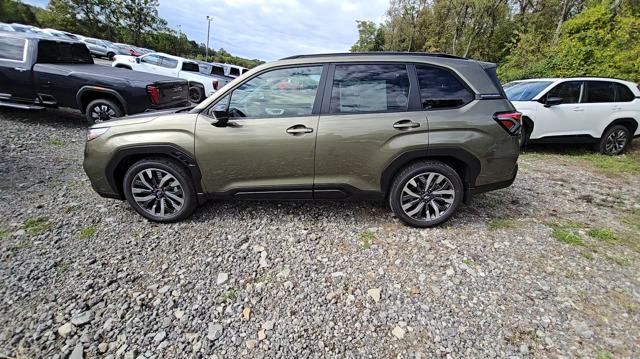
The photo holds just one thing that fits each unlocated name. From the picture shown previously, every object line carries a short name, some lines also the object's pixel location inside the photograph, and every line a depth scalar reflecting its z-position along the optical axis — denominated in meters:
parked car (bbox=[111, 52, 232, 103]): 10.88
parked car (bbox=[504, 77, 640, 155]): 5.97
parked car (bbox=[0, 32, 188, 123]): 5.71
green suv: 2.89
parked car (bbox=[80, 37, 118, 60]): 23.16
